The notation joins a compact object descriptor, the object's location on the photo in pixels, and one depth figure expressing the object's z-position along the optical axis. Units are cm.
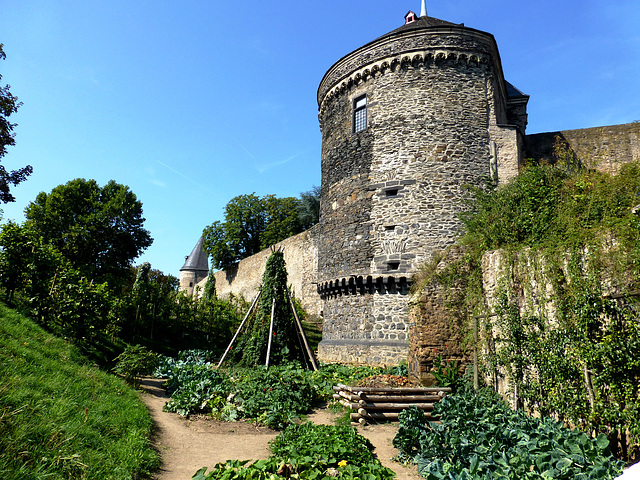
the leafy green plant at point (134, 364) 826
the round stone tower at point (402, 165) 1145
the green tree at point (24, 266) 800
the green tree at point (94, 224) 2134
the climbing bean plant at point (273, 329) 1057
